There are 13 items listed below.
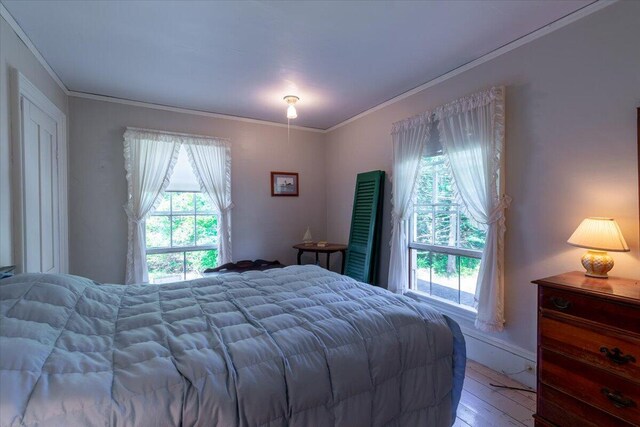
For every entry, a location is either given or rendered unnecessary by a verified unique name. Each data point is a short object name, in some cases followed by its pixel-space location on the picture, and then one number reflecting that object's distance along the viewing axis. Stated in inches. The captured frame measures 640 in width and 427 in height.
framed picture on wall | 170.4
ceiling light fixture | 125.0
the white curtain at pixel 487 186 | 92.0
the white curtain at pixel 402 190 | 122.0
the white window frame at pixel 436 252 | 104.8
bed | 35.9
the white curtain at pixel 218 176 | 148.3
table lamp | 63.9
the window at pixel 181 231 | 143.4
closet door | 87.7
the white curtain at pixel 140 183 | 133.6
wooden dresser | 56.2
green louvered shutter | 140.1
